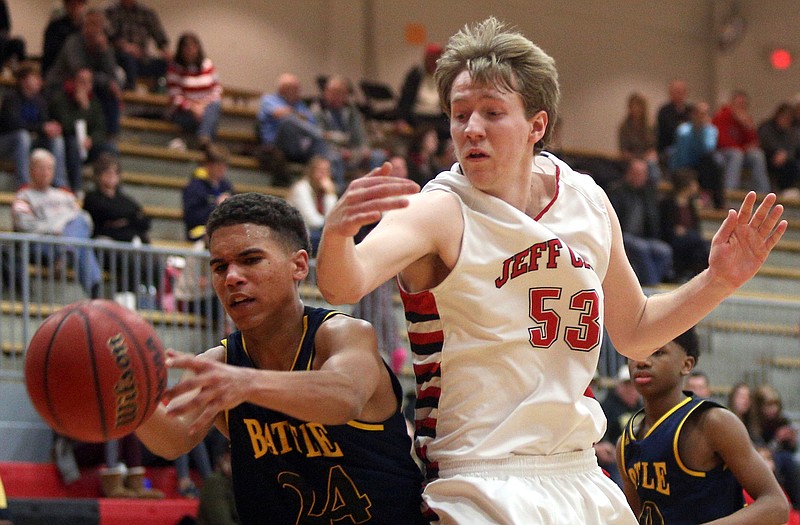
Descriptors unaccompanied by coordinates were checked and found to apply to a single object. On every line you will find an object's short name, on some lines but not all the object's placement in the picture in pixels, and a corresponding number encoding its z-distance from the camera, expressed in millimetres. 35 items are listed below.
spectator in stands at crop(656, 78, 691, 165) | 18656
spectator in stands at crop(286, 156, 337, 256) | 11844
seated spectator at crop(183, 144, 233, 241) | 11445
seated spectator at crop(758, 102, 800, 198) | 18656
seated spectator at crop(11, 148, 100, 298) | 10109
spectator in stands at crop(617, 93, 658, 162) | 17734
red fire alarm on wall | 22344
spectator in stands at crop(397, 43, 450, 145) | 16234
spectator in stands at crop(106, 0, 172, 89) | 14539
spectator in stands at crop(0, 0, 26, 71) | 13844
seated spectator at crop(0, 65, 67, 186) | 11719
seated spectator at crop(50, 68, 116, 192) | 11969
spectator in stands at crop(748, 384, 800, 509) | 11008
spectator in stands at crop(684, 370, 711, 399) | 9234
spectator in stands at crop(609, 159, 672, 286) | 13766
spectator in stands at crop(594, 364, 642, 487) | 9977
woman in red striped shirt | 14188
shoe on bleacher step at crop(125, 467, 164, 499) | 8797
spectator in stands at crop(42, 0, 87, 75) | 13688
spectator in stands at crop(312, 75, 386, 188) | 14844
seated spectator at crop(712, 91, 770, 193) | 18188
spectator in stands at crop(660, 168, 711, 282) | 14828
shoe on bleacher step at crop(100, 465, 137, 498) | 8688
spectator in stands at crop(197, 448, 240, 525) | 8273
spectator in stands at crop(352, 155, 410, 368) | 10102
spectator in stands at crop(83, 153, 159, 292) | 10664
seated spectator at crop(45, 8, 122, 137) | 12898
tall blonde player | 3715
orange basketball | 3270
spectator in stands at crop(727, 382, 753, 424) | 11062
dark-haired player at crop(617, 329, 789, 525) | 4812
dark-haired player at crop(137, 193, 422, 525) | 3869
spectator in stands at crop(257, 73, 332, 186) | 13898
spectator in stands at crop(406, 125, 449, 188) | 13875
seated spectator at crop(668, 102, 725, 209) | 17422
